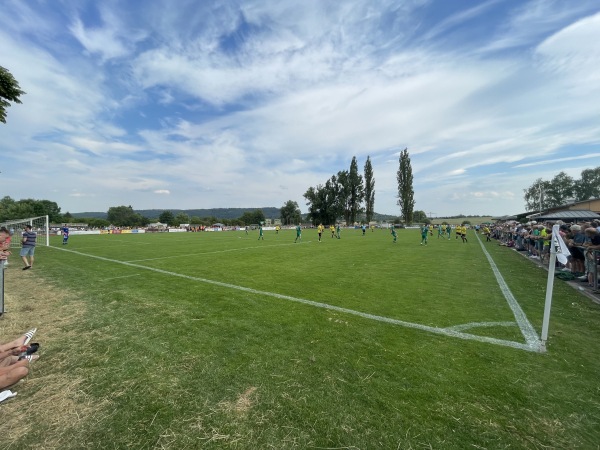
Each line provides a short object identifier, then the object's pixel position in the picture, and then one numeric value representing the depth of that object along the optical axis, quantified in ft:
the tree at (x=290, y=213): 422.41
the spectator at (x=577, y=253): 32.83
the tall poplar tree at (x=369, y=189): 269.03
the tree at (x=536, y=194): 294.66
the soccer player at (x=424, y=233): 79.23
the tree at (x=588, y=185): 258.98
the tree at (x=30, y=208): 282.28
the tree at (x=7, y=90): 32.96
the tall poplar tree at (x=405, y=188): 246.47
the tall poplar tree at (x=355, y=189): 273.33
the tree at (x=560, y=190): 272.72
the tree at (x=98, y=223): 420.91
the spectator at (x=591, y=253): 27.04
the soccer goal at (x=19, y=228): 55.31
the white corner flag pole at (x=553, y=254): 14.15
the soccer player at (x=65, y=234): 81.51
